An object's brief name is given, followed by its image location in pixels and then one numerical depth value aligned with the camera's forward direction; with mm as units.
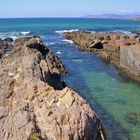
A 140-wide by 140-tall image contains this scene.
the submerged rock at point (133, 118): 15129
